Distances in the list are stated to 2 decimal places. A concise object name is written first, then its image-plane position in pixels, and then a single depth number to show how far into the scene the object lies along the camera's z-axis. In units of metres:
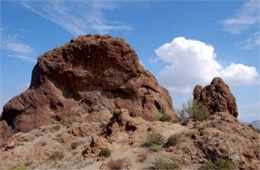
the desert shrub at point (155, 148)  16.95
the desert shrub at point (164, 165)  15.04
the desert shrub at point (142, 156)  16.42
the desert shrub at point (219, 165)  14.70
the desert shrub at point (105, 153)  17.45
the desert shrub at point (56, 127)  23.59
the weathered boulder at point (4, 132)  25.08
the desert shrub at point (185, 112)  22.97
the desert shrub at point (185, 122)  21.06
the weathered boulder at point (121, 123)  19.92
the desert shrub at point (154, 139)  17.81
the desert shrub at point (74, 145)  20.38
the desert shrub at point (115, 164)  15.94
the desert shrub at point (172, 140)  17.12
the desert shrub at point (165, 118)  23.42
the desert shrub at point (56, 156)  19.28
